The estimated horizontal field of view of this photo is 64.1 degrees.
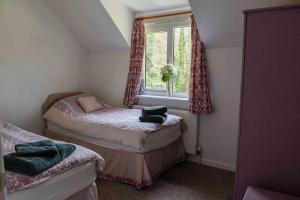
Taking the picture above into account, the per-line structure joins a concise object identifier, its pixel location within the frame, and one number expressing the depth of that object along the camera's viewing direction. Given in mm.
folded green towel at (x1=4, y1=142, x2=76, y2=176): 1600
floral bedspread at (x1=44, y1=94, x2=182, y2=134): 2746
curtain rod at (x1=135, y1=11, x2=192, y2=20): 3240
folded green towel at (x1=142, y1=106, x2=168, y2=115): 2971
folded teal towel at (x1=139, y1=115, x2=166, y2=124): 2838
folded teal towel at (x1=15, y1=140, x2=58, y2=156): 1751
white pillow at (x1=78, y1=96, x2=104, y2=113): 3539
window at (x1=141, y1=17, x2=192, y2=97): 3402
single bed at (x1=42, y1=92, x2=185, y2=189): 2613
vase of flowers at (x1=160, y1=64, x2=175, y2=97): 3375
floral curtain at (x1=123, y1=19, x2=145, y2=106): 3609
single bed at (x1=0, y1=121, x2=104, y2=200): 1523
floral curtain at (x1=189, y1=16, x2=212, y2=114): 3082
